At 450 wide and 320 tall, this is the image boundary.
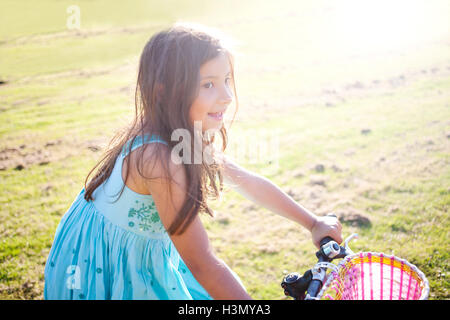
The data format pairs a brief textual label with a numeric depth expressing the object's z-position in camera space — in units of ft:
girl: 8.93
